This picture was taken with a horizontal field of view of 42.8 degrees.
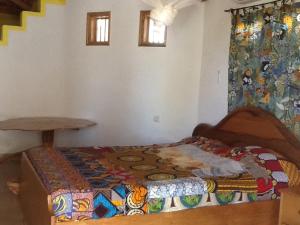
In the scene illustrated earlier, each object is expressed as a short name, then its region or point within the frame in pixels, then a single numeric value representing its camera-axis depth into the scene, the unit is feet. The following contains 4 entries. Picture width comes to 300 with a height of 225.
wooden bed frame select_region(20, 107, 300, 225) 8.44
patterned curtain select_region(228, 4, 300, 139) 10.18
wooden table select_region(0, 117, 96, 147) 15.05
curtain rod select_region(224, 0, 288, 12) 10.50
